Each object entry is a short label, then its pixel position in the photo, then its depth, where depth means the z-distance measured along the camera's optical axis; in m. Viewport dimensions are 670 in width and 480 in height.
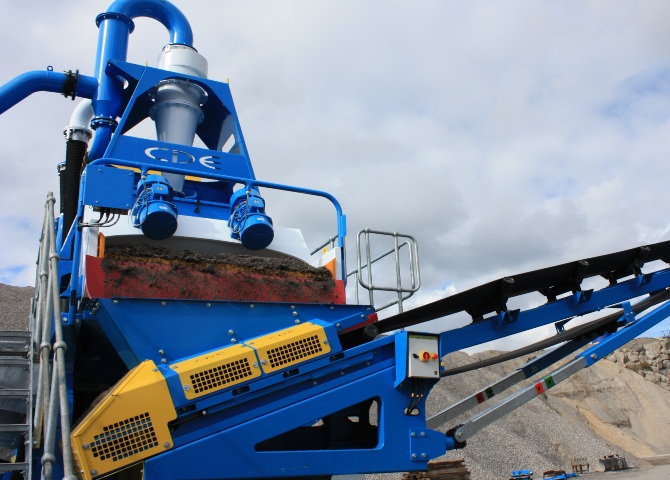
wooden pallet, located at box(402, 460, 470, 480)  13.93
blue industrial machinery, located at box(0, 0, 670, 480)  3.75
